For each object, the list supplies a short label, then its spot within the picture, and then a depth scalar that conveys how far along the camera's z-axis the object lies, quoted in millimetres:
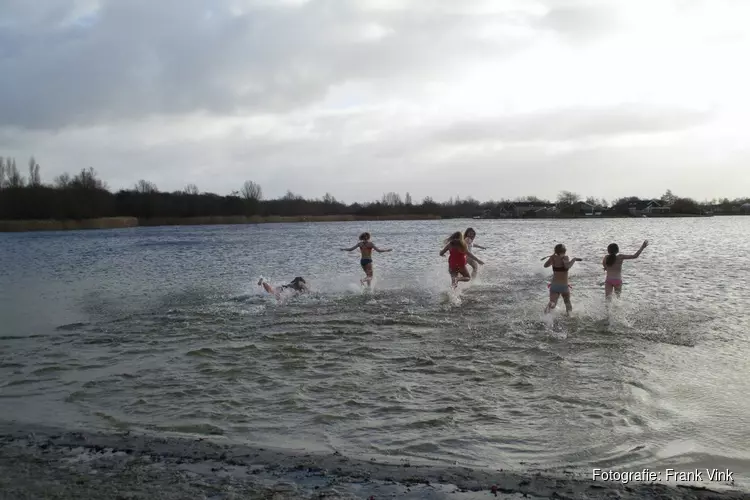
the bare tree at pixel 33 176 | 95119
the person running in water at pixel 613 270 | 12344
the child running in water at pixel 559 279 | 11500
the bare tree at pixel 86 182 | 97275
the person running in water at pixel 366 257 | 16641
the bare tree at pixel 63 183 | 94250
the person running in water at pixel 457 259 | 14555
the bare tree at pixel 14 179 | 93300
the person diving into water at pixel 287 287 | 14719
